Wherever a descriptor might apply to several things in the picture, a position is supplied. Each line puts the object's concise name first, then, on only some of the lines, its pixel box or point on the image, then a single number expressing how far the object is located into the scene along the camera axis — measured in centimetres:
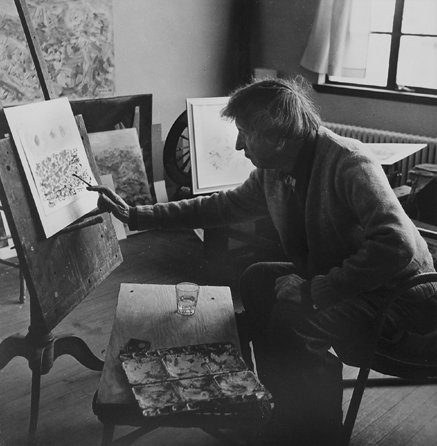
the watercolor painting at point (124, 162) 334
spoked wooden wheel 349
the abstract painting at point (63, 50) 303
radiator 351
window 369
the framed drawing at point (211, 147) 298
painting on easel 159
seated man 148
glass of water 162
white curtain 369
